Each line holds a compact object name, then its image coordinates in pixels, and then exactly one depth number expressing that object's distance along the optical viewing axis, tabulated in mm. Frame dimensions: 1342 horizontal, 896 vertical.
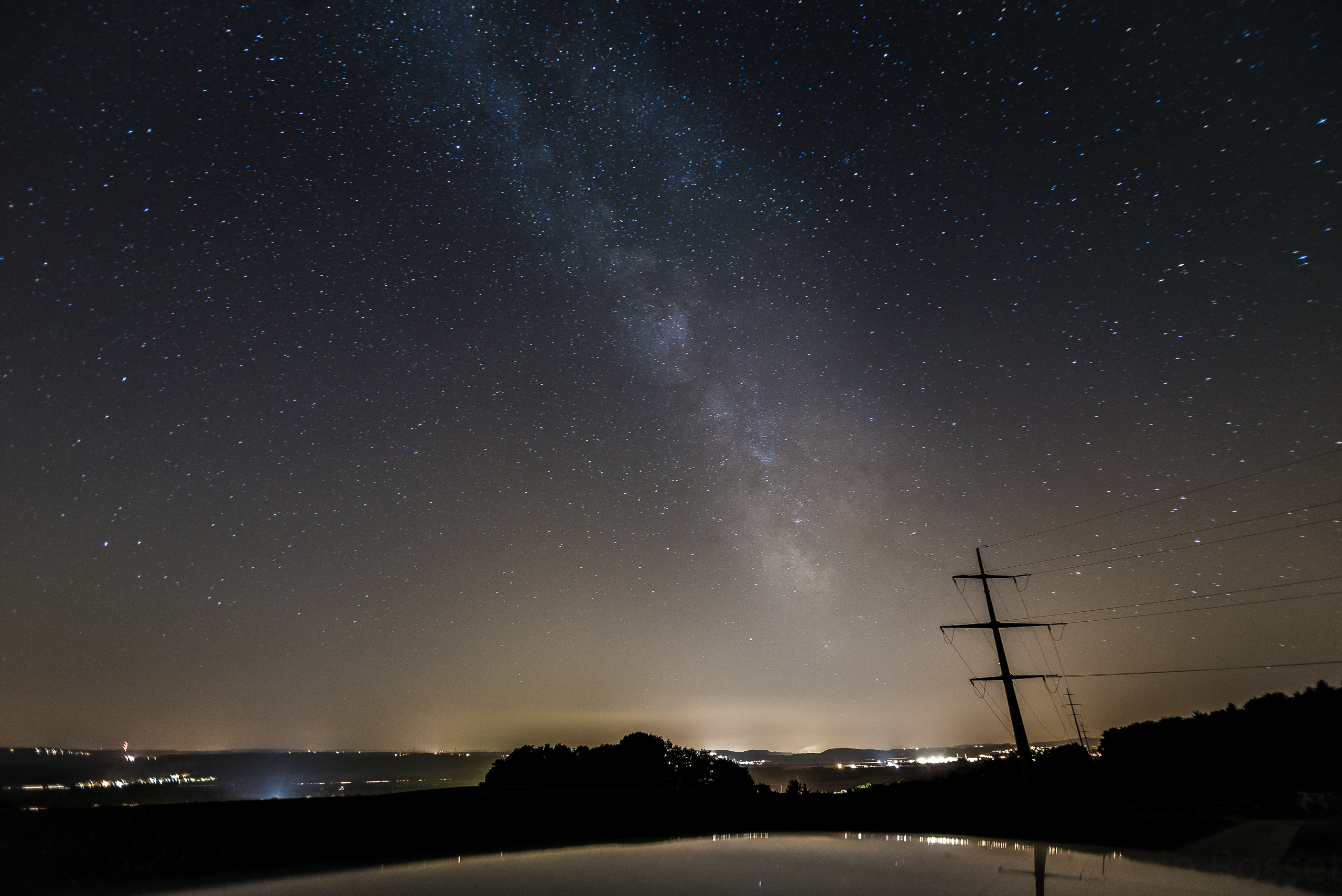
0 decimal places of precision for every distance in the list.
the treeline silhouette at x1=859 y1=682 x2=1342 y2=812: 30297
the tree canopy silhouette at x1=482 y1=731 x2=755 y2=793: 38344
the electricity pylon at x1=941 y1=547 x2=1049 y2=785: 27381
